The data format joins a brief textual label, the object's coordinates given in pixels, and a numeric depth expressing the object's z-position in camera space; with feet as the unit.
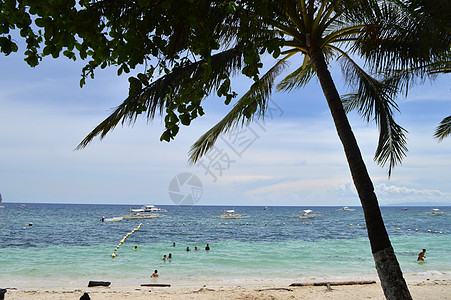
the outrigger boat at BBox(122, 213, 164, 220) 158.40
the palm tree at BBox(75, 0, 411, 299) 8.25
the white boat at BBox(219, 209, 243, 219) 174.19
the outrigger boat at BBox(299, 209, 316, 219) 172.86
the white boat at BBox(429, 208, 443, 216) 243.54
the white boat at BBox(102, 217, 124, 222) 151.29
